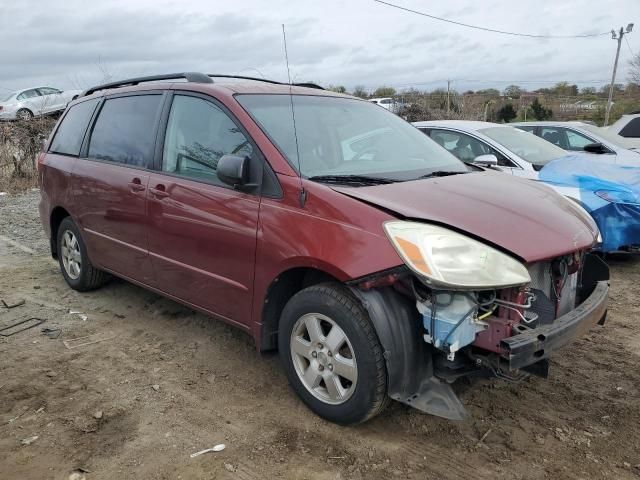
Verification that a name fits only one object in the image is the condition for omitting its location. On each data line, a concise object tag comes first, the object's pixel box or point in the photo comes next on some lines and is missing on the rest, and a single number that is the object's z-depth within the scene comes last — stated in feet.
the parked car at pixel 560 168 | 17.92
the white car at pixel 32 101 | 65.31
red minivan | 8.45
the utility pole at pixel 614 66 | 86.81
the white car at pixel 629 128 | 36.22
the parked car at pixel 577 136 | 28.07
